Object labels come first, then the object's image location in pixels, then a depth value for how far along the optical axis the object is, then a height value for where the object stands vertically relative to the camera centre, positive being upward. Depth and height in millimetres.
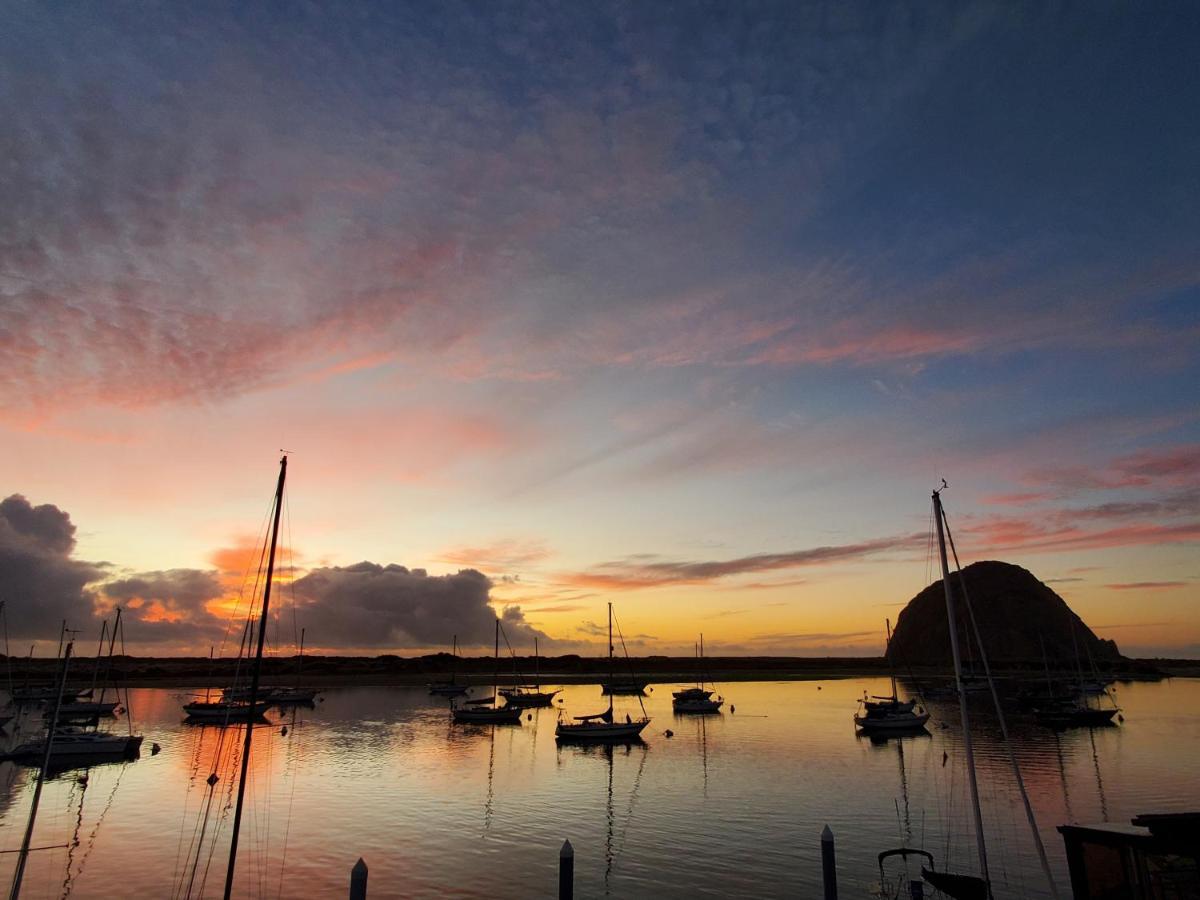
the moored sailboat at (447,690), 150000 -4644
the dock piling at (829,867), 25453 -6583
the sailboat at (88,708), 102062 -5871
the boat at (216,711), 104312 -6209
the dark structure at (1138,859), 18562 -4785
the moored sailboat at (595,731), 86125 -7115
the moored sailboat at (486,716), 108250 -6883
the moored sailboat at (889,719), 92125 -6156
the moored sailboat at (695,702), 125088 -5605
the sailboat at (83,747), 68875 -7540
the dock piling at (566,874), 23984 -6457
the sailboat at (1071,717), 102562 -6337
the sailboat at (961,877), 27766 -7627
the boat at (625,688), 161900 -4601
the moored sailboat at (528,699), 134250 -5694
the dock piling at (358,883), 21250 -5972
